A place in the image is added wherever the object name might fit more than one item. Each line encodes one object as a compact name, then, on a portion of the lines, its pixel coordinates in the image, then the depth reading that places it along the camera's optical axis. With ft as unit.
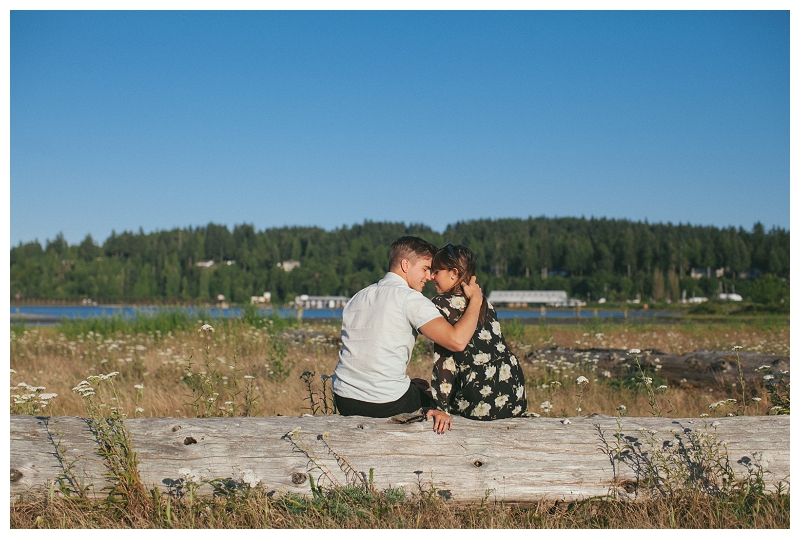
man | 12.23
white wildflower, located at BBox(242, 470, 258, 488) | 10.98
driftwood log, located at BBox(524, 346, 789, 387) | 25.86
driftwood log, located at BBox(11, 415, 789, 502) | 11.78
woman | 13.14
